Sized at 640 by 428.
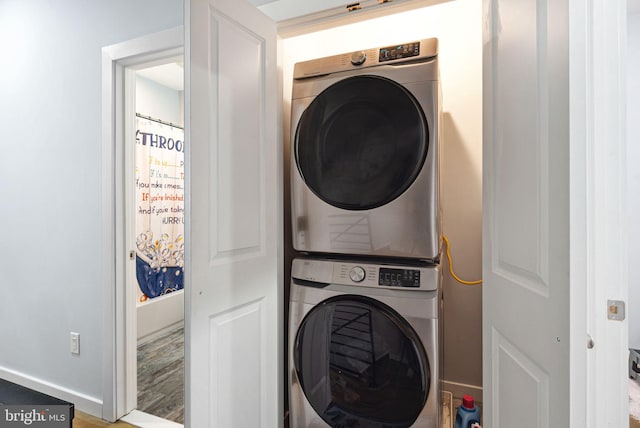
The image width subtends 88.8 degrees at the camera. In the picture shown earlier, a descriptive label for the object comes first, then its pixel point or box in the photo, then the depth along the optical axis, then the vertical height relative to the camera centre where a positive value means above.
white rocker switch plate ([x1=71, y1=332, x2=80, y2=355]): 2.01 -0.80
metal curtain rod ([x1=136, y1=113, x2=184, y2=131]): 2.97 +0.90
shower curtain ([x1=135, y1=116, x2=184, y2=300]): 2.98 +0.06
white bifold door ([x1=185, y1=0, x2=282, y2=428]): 1.06 -0.01
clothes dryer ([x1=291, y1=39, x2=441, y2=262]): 1.31 +0.26
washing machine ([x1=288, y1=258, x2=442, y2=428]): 1.28 -0.55
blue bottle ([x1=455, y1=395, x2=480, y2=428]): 1.47 -0.91
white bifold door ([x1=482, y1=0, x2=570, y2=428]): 0.72 +0.00
